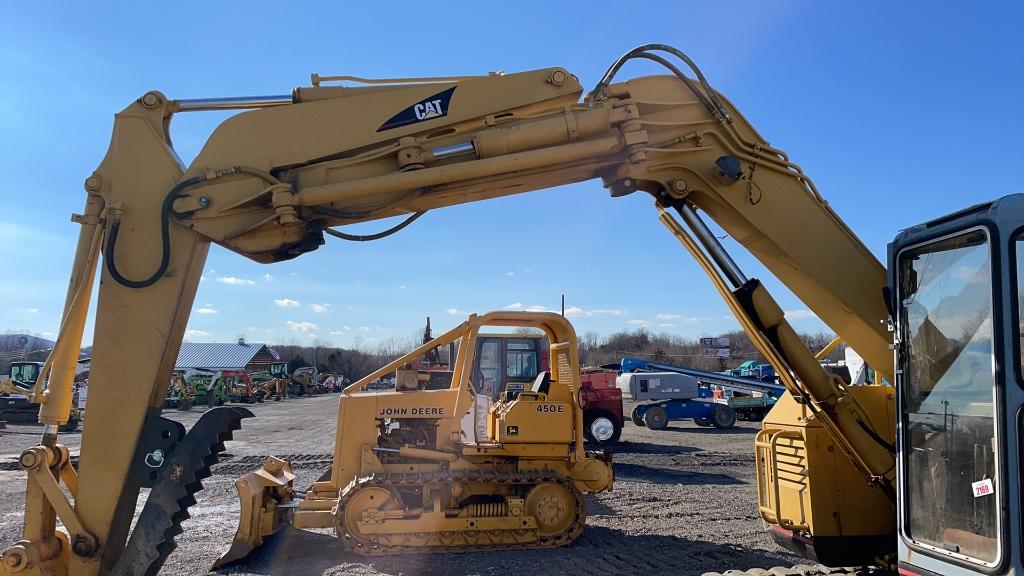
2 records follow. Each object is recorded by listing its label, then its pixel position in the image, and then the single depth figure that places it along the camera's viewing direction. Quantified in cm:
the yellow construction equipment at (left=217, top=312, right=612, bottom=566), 727
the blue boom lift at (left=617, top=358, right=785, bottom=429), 2252
